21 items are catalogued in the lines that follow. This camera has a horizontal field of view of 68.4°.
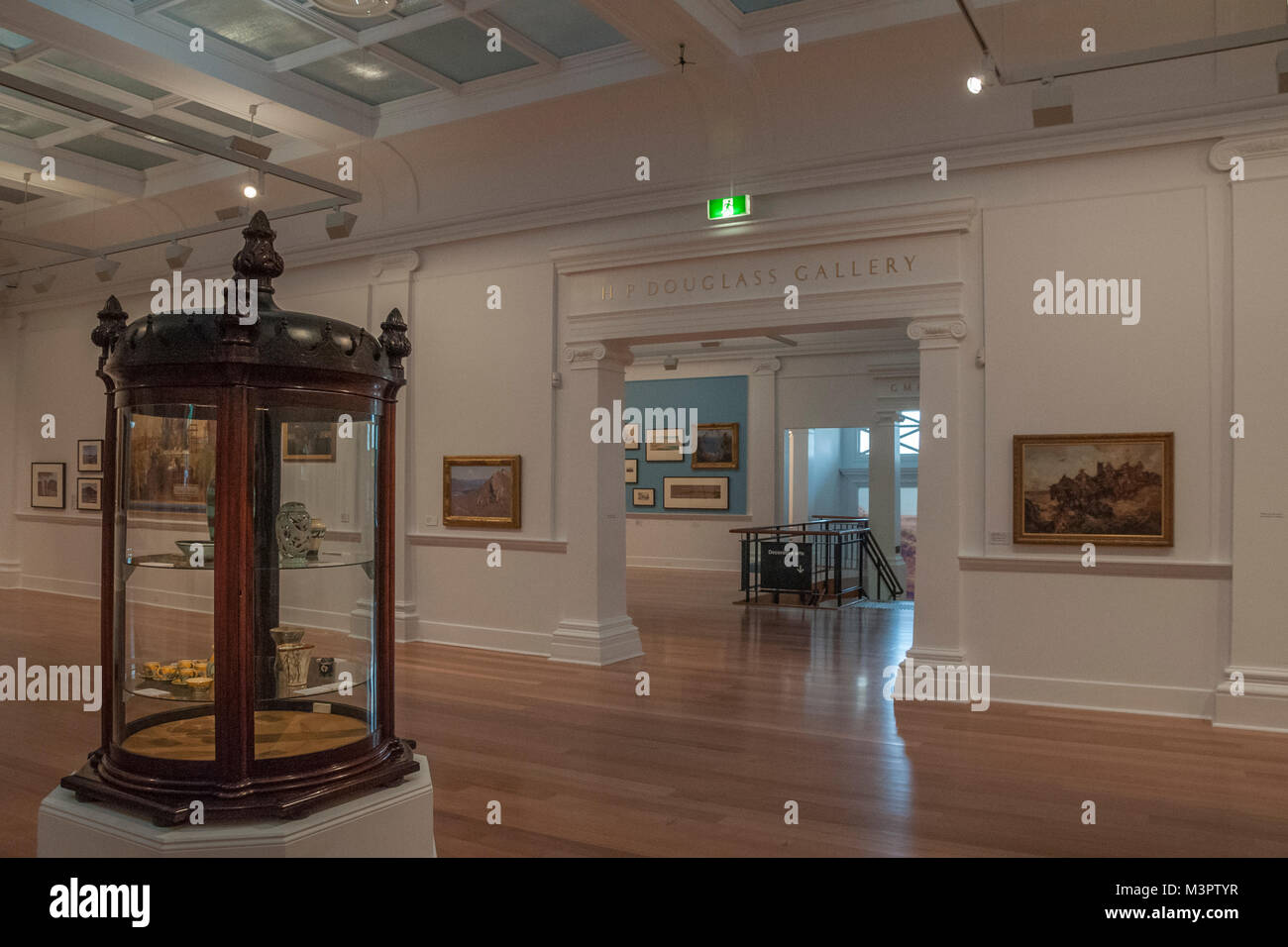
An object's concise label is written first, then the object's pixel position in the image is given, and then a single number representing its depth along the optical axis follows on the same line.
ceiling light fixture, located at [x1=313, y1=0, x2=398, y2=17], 6.01
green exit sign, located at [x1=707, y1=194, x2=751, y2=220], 8.86
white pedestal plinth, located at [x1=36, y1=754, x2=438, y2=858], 3.15
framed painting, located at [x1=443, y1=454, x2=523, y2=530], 10.20
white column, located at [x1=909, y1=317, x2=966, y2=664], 8.02
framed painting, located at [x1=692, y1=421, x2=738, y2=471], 18.75
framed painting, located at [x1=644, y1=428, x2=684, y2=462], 19.47
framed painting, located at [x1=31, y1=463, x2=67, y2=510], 14.95
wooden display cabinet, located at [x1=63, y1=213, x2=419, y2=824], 3.31
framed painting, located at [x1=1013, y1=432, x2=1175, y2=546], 7.34
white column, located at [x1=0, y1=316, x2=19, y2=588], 15.56
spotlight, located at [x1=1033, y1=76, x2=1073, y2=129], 6.41
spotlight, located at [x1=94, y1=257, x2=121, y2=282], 11.47
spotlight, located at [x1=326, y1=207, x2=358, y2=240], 9.88
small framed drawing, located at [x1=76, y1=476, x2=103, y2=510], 14.51
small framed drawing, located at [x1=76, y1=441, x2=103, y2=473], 14.48
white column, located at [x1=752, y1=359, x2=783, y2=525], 18.16
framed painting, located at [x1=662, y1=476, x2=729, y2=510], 18.83
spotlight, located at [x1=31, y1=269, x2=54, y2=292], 12.56
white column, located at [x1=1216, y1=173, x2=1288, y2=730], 6.93
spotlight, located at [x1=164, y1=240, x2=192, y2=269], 10.88
